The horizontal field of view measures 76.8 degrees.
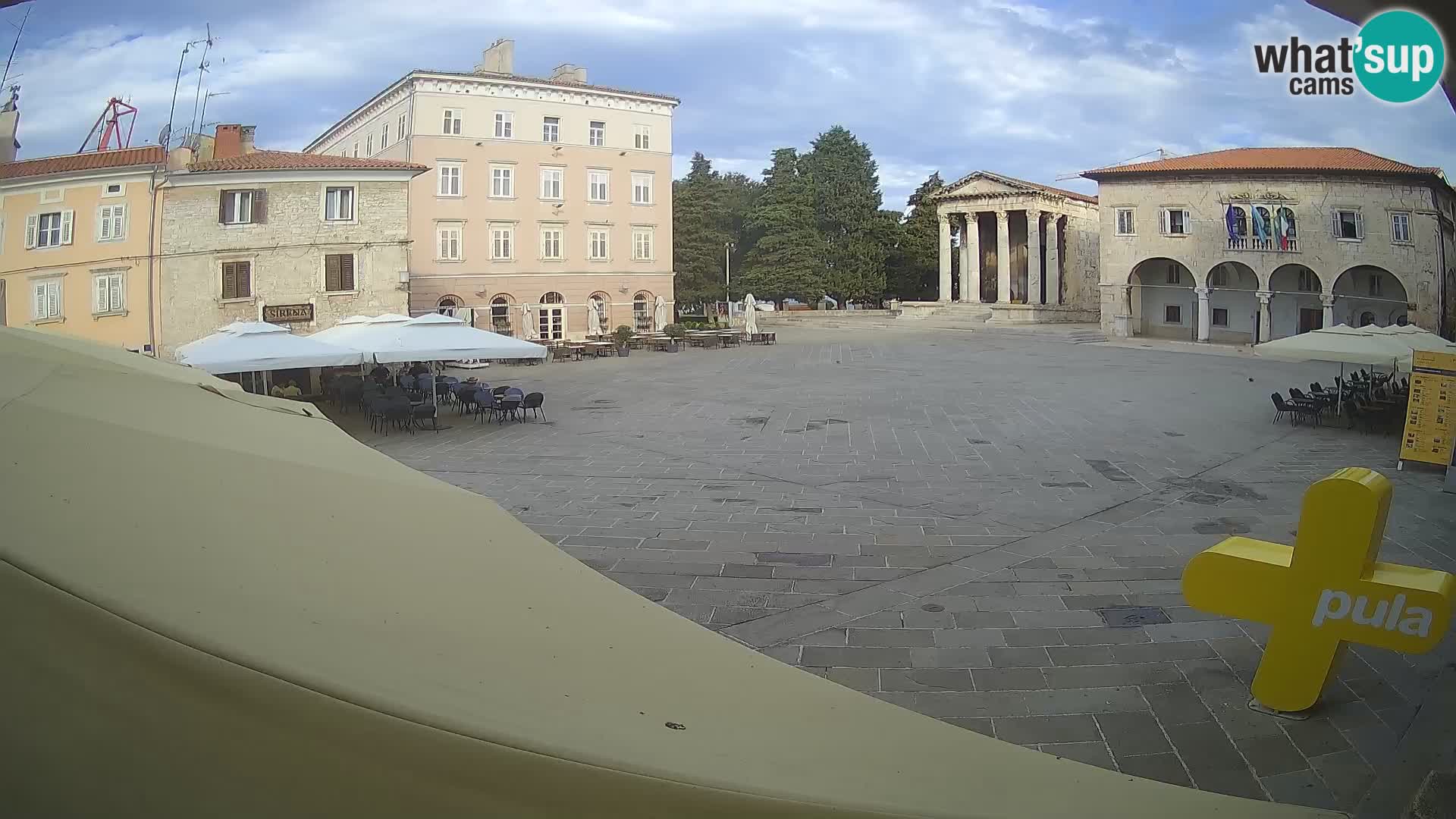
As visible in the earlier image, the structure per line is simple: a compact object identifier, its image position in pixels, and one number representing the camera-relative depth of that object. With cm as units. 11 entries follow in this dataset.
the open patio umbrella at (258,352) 1192
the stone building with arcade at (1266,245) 2592
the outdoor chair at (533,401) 1464
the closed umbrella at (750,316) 3728
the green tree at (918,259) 5659
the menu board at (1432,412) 1013
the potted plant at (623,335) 3222
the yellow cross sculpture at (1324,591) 412
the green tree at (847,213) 5631
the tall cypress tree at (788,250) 5562
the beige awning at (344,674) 144
